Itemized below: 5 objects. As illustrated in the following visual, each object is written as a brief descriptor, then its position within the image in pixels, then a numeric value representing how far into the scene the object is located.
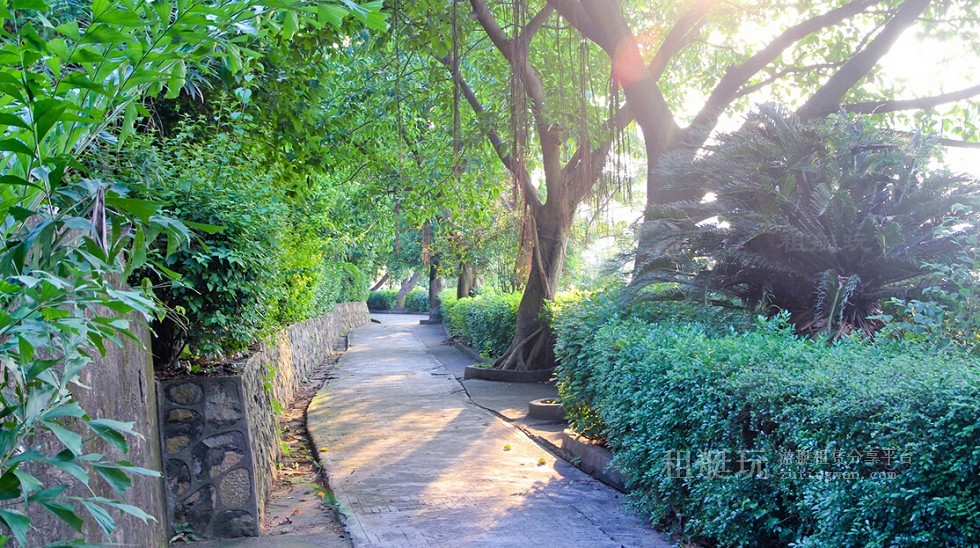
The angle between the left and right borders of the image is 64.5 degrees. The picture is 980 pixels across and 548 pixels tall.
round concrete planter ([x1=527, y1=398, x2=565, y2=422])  10.37
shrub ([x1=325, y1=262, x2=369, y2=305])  23.56
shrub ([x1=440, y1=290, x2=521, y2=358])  18.11
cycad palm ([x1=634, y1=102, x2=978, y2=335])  6.65
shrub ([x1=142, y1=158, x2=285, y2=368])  5.39
